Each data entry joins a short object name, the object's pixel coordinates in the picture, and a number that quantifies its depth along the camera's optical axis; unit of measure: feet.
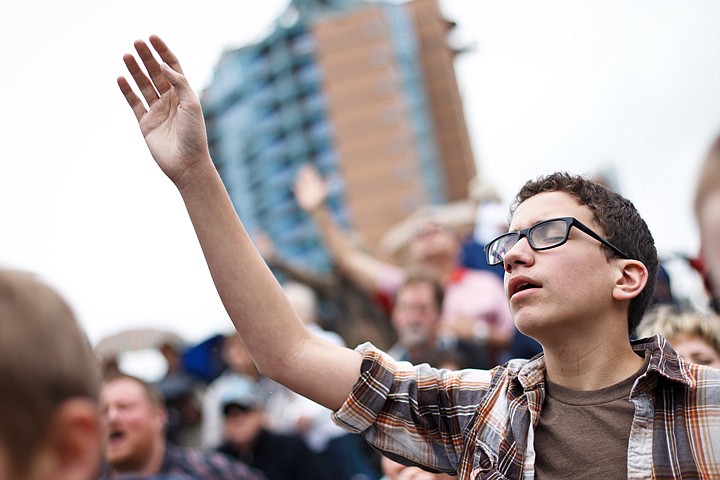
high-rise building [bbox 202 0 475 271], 135.03
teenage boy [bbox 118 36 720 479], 5.98
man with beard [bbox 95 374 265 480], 13.57
